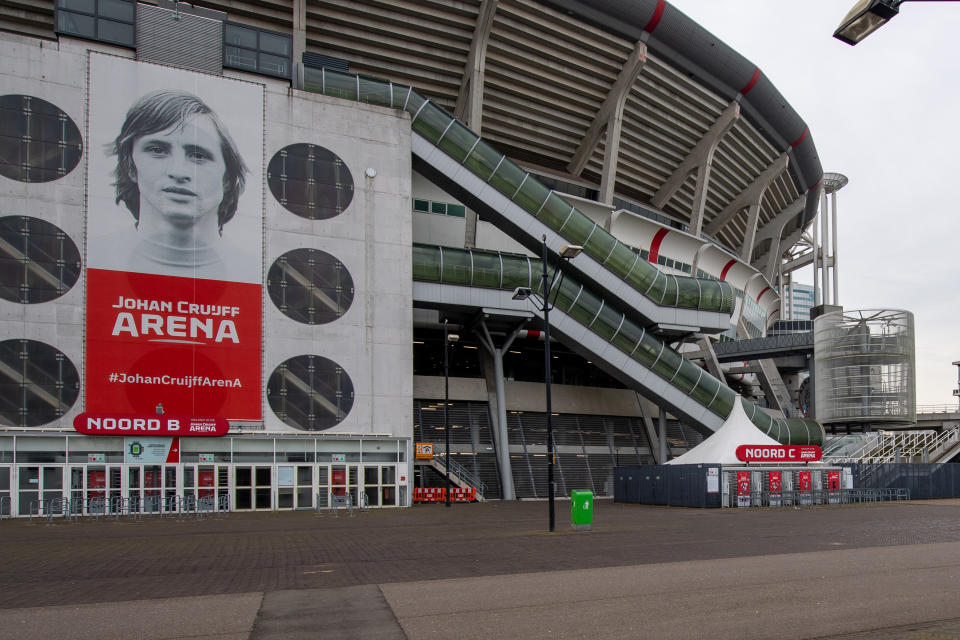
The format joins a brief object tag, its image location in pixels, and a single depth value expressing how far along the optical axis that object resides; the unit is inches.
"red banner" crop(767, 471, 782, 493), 1429.6
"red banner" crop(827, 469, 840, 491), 1499.8
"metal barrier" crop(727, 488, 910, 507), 1409.9
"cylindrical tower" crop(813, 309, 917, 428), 1975.9
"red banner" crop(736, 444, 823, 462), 1379.2
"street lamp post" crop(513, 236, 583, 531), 930.5
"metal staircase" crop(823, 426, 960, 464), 1902.1
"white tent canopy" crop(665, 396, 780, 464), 1403.8
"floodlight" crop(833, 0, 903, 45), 287.1
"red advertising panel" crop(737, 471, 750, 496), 1392.7
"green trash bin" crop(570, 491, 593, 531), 912.9
